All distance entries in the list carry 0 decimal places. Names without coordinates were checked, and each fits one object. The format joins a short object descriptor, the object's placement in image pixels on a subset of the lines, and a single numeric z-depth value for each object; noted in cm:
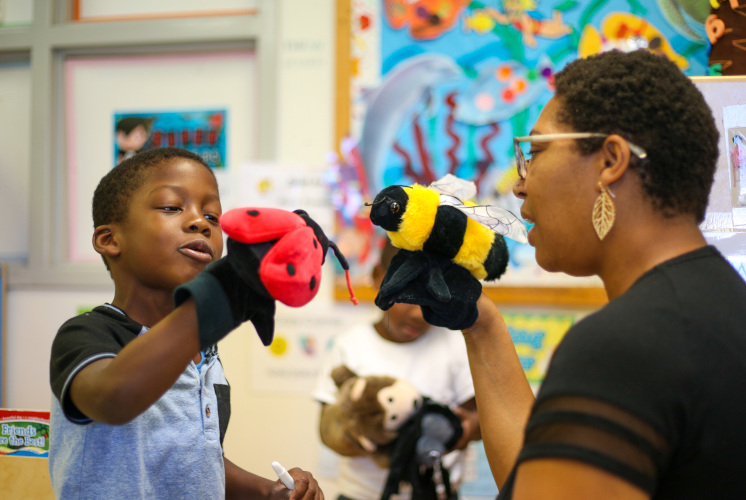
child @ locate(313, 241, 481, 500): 181
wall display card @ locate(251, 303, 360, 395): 241
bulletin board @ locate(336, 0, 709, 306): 227
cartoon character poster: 255
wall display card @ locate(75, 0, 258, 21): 258
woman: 61
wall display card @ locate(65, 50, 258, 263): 255
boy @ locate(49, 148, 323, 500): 77
